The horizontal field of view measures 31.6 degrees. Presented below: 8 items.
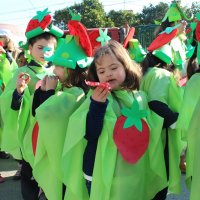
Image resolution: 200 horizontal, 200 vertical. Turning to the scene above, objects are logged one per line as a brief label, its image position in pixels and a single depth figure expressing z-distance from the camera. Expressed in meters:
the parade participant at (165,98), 2.37
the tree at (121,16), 42.28
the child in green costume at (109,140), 2.01
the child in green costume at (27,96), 3.02
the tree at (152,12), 50.42
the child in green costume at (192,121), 1.95
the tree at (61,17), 45.84
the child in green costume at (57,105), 2.30
